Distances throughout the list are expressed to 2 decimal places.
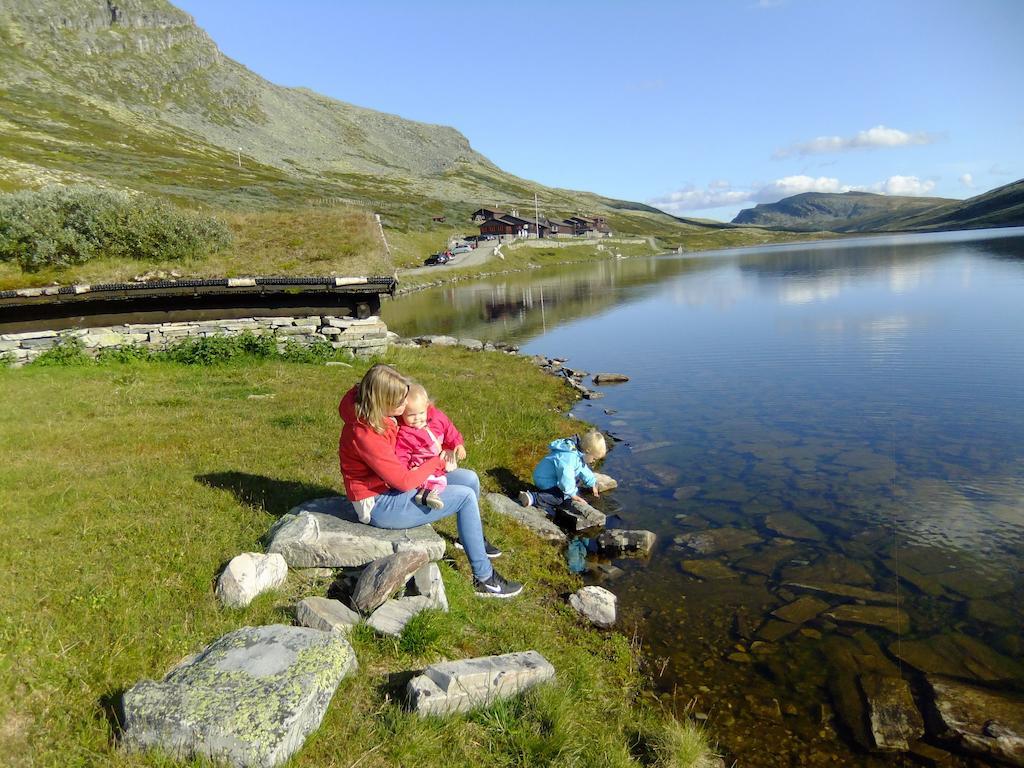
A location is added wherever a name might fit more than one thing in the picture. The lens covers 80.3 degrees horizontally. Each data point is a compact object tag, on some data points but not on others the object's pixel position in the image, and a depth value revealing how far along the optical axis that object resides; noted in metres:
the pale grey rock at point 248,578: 5.89
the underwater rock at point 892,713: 5.74
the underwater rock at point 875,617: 7.45
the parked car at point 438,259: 91.19
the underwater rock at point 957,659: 6.57
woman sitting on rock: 6.68
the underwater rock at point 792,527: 9.85
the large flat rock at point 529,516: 10.09
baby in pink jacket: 6.95
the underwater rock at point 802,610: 7.71
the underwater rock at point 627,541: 9.58
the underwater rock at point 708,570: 8.77
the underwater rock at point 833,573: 8.54
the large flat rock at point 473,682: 4.77
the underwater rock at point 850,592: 8.02
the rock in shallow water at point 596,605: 7.66
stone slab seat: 6.63
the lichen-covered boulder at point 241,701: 3.92
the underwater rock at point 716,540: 9.59
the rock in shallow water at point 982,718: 5.57
